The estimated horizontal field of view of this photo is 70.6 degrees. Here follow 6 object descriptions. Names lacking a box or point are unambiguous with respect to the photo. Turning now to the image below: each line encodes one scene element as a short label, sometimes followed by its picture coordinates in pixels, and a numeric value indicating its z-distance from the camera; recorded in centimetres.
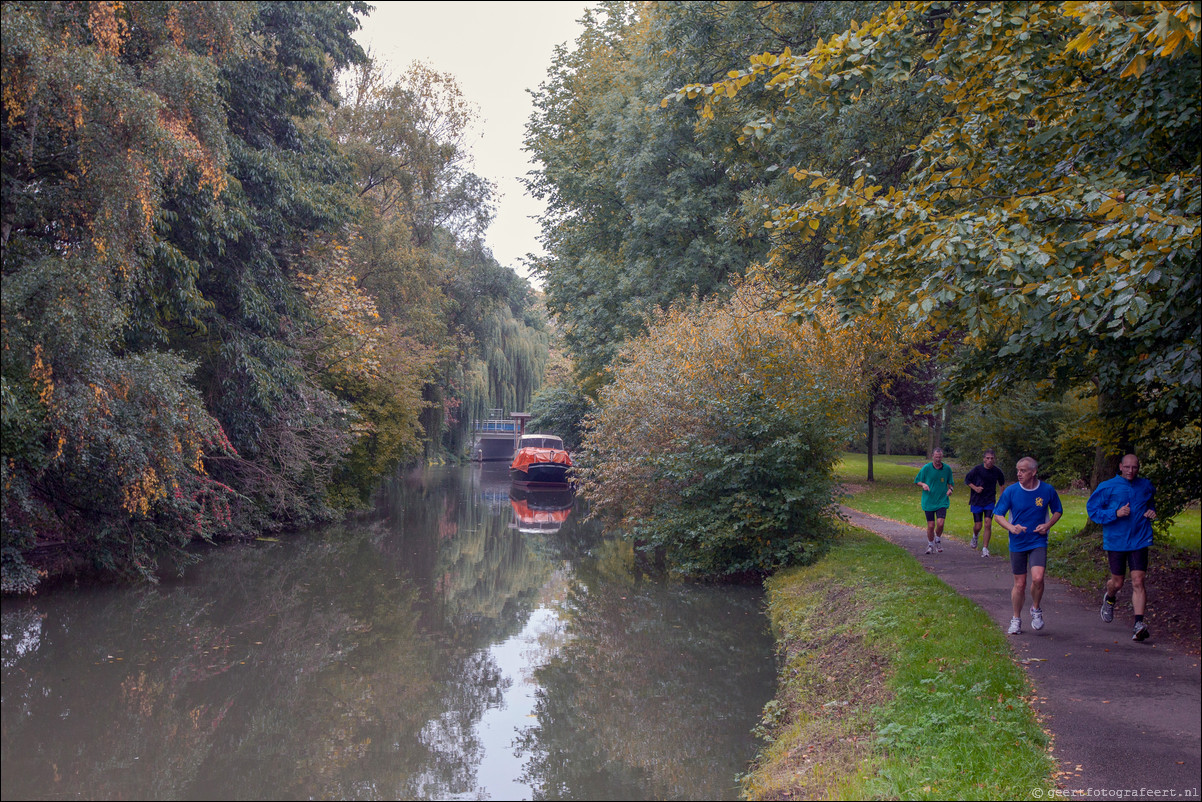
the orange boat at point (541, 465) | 3719
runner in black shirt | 1381
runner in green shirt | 1427
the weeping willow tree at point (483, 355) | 3884
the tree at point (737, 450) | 1353
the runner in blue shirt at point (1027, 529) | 843
